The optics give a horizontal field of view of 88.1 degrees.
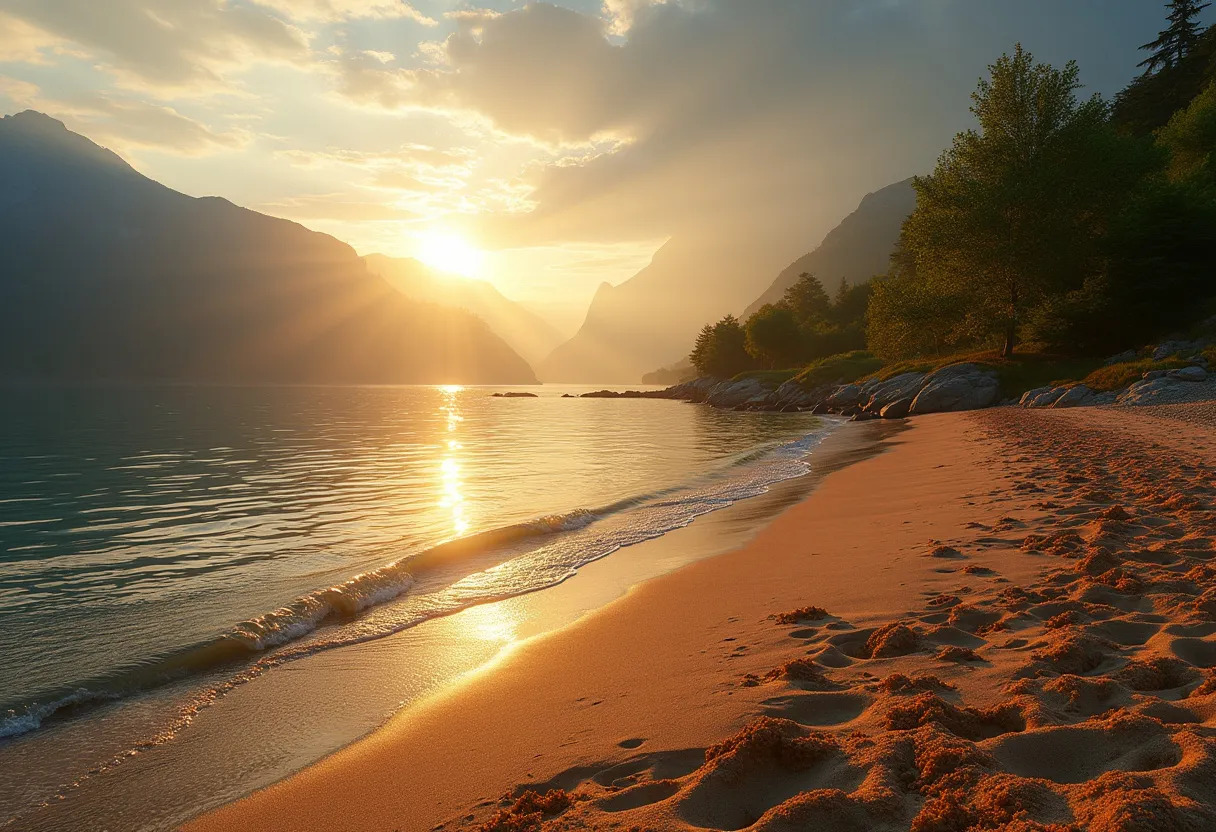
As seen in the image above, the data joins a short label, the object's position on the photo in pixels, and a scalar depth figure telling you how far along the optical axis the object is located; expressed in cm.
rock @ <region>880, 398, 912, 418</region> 4322
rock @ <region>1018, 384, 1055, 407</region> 3512
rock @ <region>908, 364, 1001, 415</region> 3964
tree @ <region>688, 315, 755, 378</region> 12662
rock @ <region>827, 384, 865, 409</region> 5644
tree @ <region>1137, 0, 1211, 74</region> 7638
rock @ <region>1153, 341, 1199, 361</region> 3372
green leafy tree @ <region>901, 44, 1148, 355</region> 4188
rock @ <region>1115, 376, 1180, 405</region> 2699
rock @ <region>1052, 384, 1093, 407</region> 3165
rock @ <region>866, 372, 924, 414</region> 4553
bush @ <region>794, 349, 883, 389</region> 7500
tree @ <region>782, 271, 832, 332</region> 13562
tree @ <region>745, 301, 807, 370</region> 11106
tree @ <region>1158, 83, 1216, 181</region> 5419
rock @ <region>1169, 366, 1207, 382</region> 2733
